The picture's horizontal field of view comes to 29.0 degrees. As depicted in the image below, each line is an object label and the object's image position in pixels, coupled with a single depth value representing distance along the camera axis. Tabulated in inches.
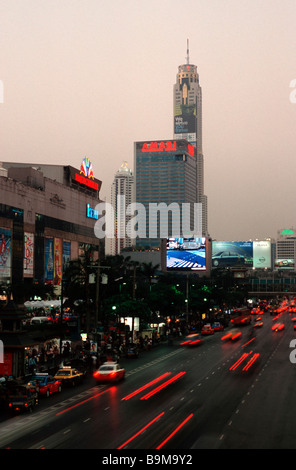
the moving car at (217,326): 3623.0
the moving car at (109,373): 1625.2
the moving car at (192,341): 2805.4
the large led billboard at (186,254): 6387.8
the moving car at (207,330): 3346.5
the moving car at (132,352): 2247.8
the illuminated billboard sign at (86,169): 6233.3
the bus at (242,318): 4033.0
